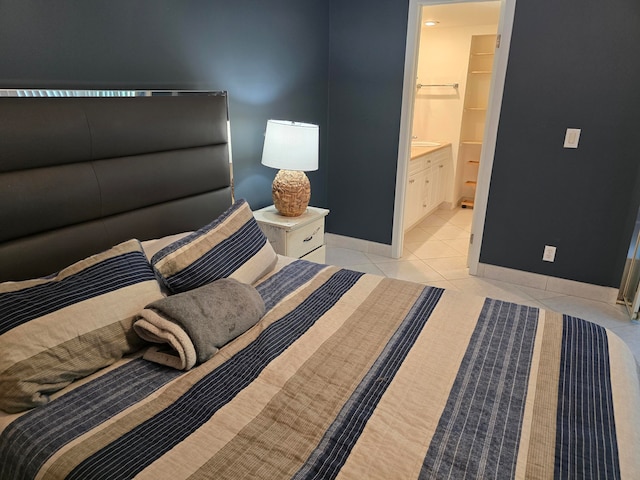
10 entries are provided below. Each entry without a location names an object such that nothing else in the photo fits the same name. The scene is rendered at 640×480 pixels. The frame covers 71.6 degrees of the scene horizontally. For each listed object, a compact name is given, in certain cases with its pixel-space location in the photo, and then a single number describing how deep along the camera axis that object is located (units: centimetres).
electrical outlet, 335
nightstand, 280
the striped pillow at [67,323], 126
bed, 113
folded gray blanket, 147
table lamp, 278
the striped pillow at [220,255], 181
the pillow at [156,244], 198
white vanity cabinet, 432
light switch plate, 306
